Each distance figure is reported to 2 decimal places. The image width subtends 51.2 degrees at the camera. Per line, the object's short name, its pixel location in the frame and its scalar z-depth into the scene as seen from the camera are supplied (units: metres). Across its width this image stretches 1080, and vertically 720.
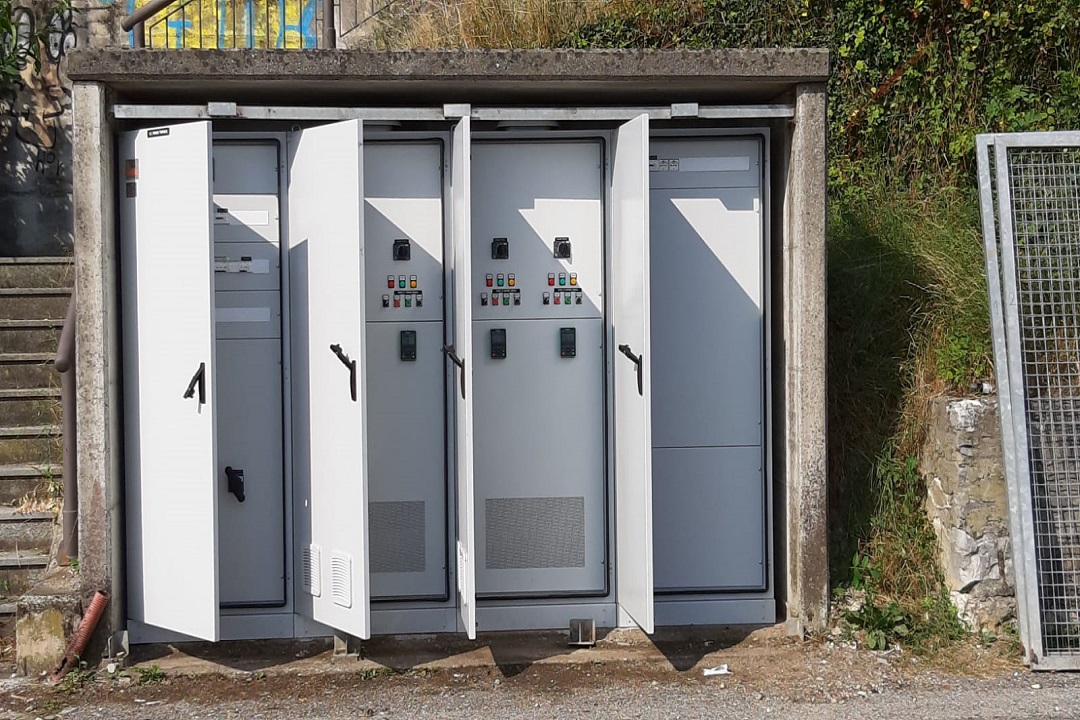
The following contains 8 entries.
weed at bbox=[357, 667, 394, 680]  5.38
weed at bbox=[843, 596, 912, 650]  5.55
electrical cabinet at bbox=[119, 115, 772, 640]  5.33
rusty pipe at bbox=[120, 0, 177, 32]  7.92
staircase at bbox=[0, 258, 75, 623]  6.05
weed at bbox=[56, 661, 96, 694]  5.16
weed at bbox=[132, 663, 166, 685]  5.30
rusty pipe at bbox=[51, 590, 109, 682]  5.21
